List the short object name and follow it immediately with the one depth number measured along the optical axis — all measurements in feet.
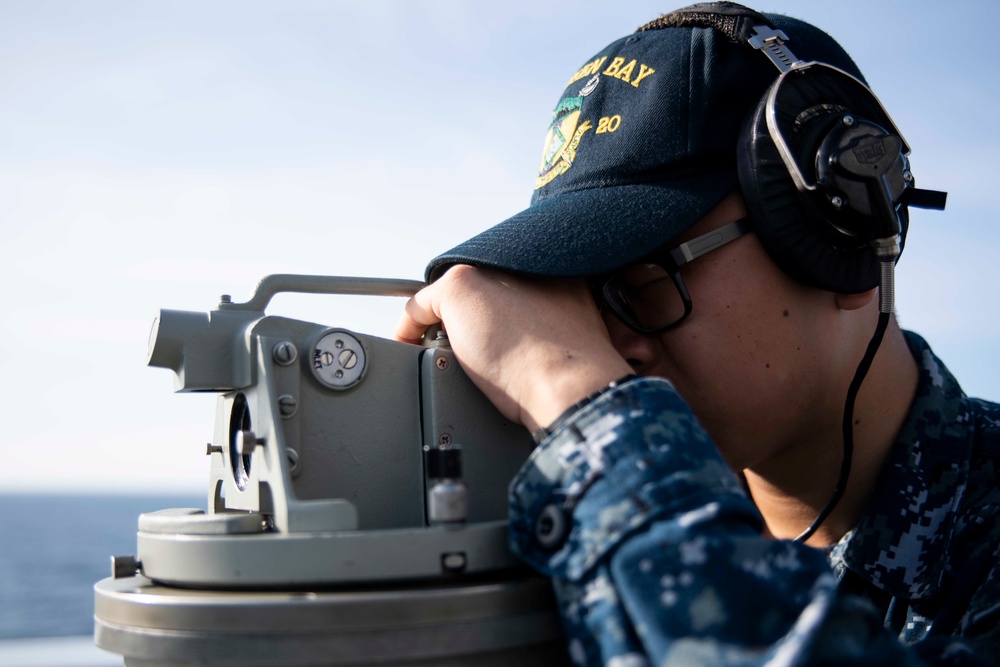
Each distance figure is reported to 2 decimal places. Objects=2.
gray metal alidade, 1.83
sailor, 1.90
